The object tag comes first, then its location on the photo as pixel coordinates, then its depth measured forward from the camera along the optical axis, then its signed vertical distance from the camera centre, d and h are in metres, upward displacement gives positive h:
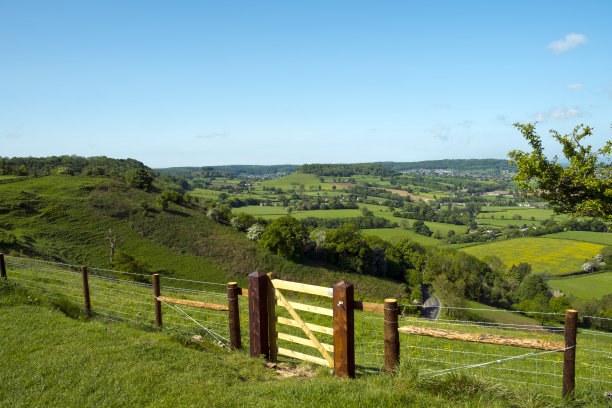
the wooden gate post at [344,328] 5.92 -2.61
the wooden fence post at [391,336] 5.69 -2.68
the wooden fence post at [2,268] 11.40 -2.77
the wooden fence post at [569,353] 4.96 -2.64
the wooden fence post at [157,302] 8.75 -3.07
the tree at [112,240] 38.53 -7.32
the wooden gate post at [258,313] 6.79 -2.67
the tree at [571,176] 13.66 -0.55
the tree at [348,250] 54.41 -12.34
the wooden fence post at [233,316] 7.30 -2.90
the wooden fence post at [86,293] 9.73 -3.11
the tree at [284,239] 51.53 -9.83
